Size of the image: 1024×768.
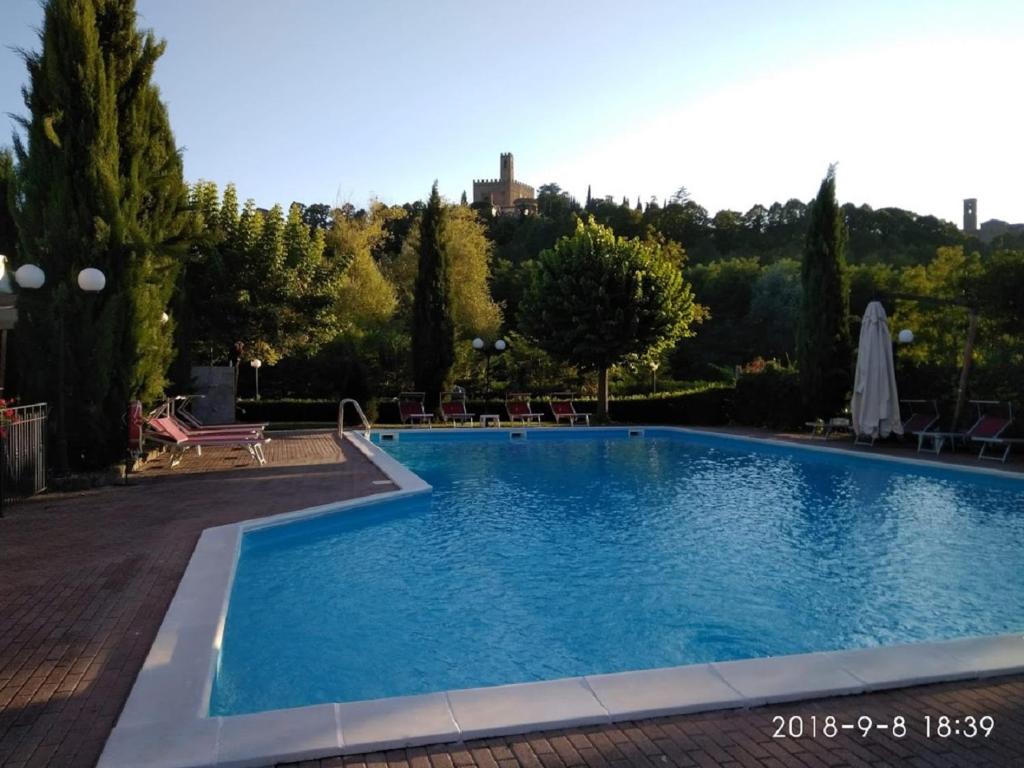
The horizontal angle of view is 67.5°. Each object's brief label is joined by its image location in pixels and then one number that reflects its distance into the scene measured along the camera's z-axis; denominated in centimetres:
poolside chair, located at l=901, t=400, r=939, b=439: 1427
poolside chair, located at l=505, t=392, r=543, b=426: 2030
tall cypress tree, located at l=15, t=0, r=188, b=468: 985
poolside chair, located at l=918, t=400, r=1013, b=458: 1256
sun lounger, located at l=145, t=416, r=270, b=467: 1111
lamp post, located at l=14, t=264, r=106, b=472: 859
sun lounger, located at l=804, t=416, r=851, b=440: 1592
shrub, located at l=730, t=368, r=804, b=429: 1877
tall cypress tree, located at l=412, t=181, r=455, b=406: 2161
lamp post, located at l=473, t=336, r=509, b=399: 2095
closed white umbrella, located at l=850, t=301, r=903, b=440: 1430
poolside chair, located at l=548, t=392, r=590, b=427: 2067
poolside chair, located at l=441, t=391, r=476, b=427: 1994
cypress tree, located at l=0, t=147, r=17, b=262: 1294
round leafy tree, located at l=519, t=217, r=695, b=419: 1986
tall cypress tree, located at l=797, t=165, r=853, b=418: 1795
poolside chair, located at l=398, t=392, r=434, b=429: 1995
